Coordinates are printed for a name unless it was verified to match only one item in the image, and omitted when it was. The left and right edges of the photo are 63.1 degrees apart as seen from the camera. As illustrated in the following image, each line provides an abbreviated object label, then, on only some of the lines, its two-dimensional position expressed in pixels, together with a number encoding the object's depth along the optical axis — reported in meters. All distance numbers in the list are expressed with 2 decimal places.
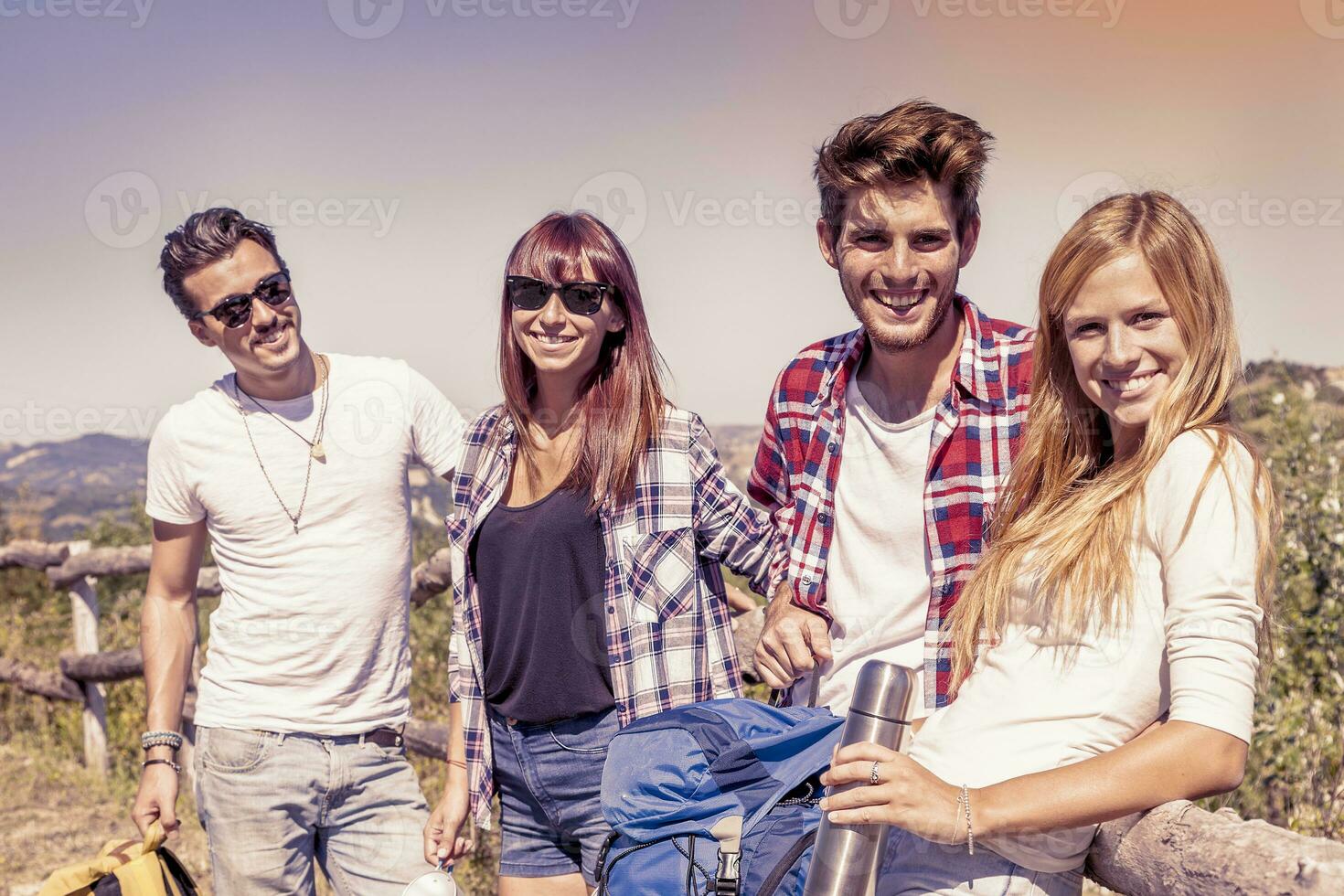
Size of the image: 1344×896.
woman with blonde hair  1.44
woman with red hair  2.58
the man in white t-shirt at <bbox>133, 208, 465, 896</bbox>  2.88
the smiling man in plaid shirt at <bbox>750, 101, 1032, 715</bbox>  2.25
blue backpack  1.73
